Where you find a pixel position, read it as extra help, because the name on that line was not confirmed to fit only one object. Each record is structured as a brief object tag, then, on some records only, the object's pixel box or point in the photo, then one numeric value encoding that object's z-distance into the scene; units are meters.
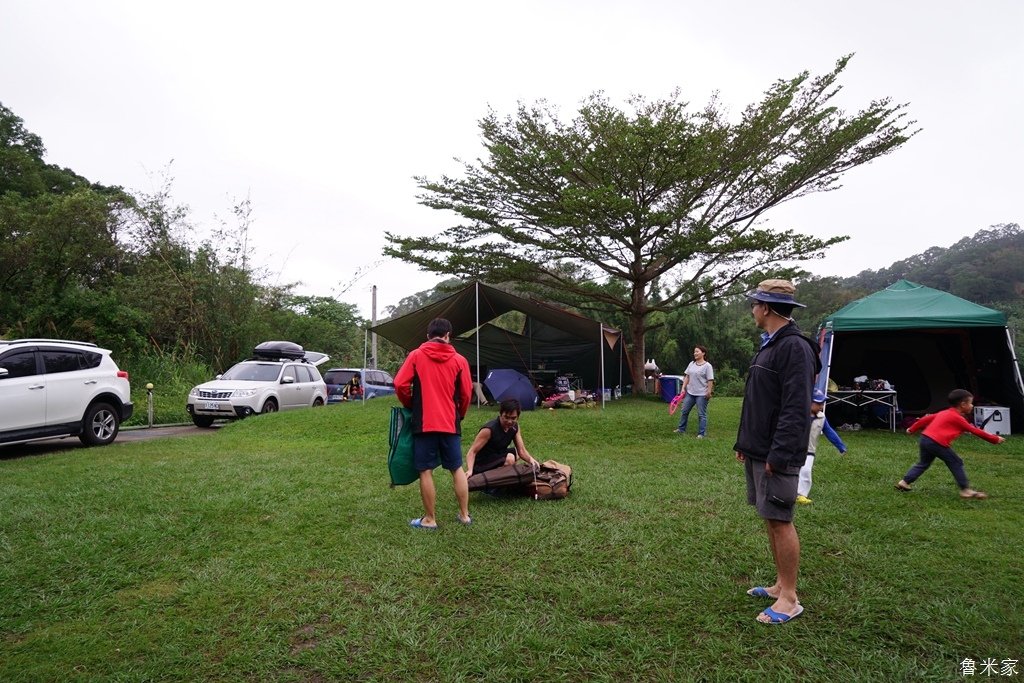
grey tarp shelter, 14.82
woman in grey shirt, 9.93
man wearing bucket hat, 3.11
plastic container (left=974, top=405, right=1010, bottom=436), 10.59
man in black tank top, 5.81
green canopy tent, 10.96
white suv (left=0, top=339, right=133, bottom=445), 8.06
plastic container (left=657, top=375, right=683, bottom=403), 17.44
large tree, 15.47
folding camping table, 11.60
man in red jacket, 4.76
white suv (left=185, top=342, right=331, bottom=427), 12.73
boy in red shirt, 5.95
